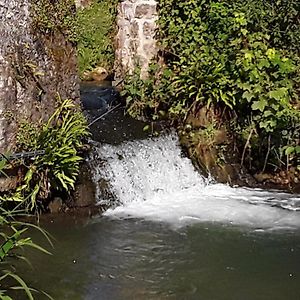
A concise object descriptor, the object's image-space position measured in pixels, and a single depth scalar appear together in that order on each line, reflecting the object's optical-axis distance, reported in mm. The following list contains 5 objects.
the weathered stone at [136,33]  9195
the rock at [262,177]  8258
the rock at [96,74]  12500
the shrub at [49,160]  6762
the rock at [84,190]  7207
